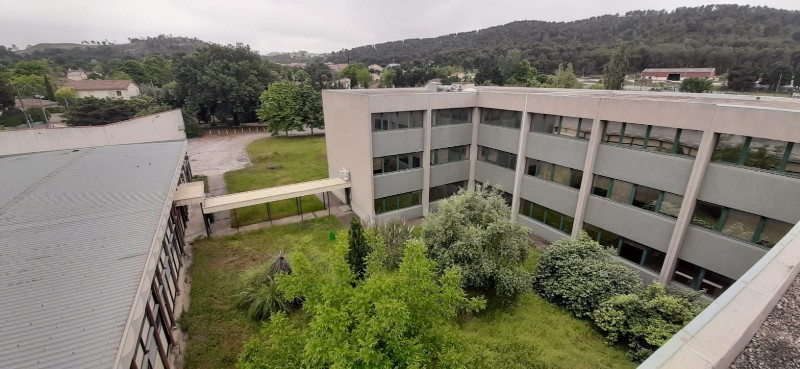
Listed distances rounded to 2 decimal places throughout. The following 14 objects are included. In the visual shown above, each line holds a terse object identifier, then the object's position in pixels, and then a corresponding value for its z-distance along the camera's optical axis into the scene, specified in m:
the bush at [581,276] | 15.76
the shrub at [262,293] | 15.54
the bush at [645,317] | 13.23
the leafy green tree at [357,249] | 16.47
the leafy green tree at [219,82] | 60.69
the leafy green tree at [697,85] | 73.19
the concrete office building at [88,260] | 6.86
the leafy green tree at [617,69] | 69.81
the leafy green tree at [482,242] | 15.89
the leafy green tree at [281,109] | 56.25
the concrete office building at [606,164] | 13.76
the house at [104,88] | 83.12
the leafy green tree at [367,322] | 6.69
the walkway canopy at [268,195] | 23.50
